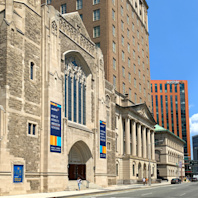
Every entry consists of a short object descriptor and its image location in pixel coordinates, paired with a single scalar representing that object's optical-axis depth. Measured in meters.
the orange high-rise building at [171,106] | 172.75
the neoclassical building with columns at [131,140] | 64.31
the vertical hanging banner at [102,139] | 45.62
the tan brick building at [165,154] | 101.31
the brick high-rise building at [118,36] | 63.22
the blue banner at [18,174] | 28.02
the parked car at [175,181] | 73.94
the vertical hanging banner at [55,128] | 33.16
